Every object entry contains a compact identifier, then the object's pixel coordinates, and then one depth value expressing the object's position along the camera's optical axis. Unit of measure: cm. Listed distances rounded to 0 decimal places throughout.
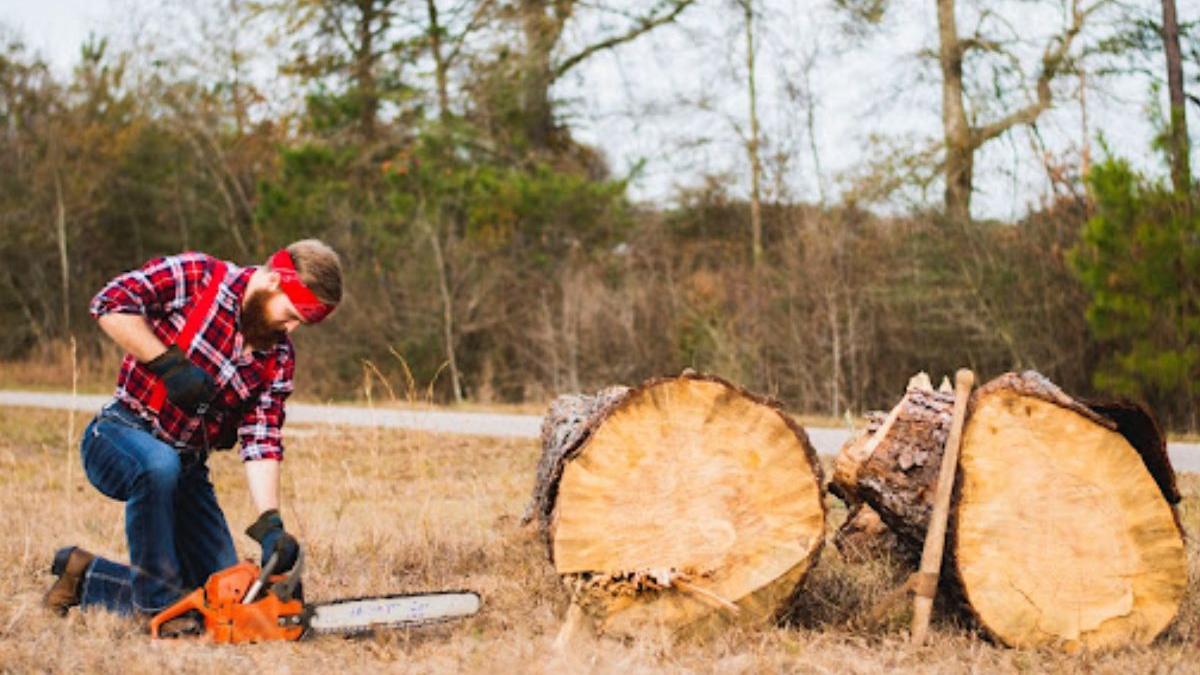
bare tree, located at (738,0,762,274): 1803
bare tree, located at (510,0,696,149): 2039
